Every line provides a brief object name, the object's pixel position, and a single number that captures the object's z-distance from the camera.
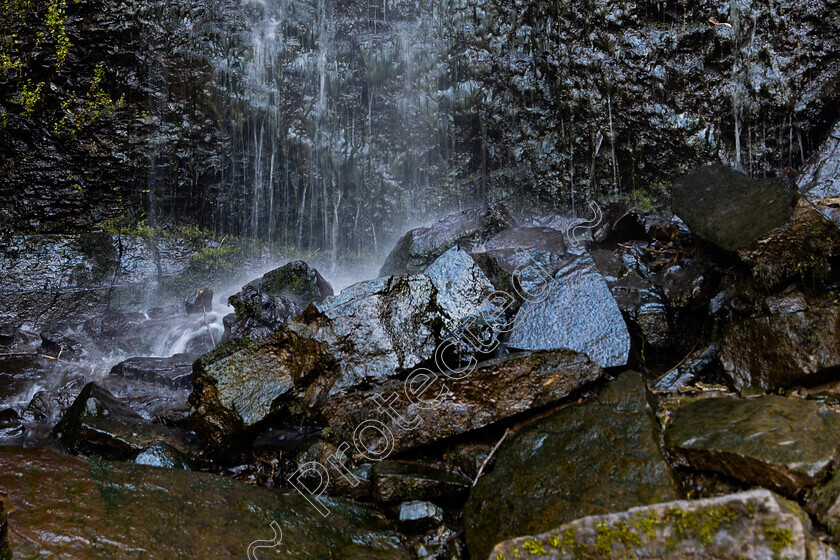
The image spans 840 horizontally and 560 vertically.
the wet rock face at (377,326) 3.88
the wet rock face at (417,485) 2.92
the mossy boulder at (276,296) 6.29
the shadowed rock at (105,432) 3.91
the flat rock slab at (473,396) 3.25
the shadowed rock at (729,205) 3.82
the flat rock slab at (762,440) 2.08
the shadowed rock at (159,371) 5.95
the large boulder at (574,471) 2.35
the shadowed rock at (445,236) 7.17
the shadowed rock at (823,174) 5.03
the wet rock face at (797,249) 3.58
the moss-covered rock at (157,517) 2.47
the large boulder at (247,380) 3.91
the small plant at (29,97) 8.63
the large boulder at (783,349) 3.04
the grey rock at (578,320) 3.78
